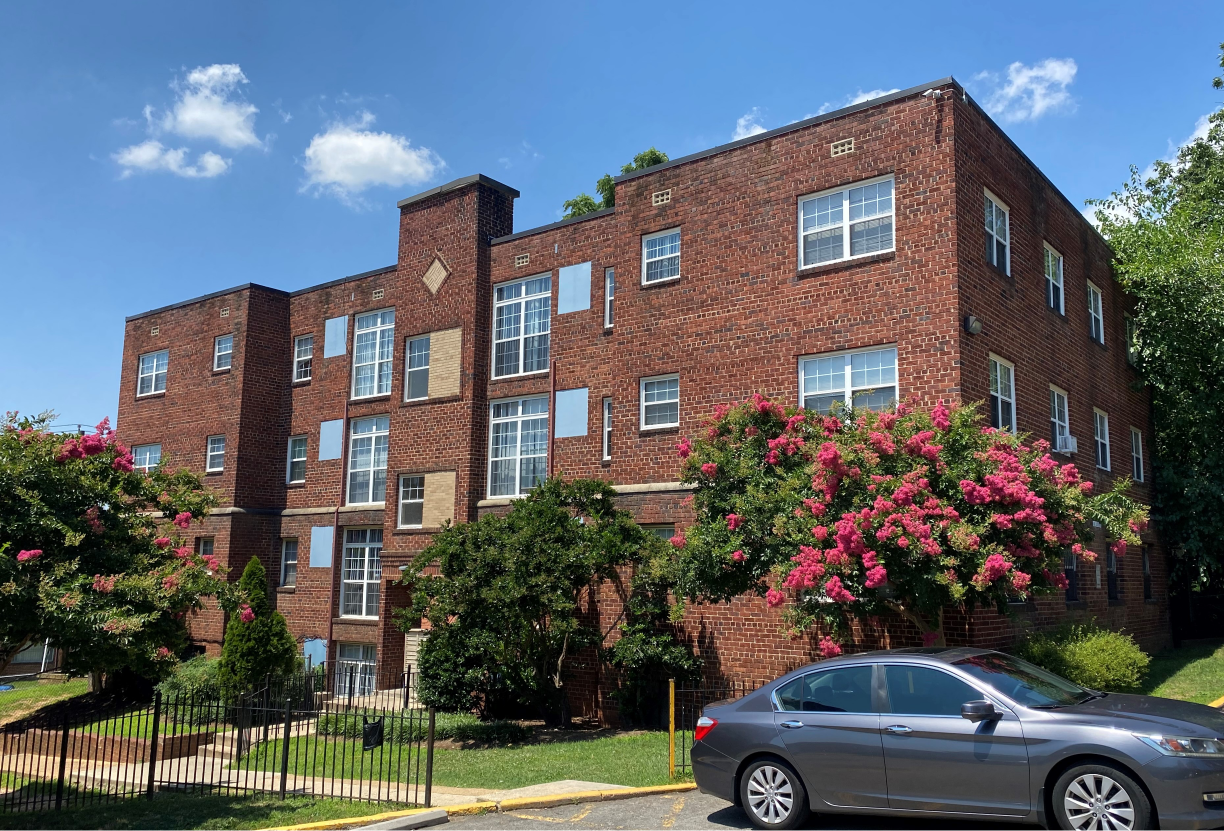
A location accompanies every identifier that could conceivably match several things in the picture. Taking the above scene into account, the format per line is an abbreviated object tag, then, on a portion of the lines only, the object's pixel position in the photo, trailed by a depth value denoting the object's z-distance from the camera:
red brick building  16.44
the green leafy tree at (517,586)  16.67
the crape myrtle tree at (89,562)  10.01
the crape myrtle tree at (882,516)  11.73
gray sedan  7.15
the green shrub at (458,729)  17.05
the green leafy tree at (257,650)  22.61
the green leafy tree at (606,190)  36.31
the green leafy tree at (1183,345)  22.30
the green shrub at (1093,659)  14.16
